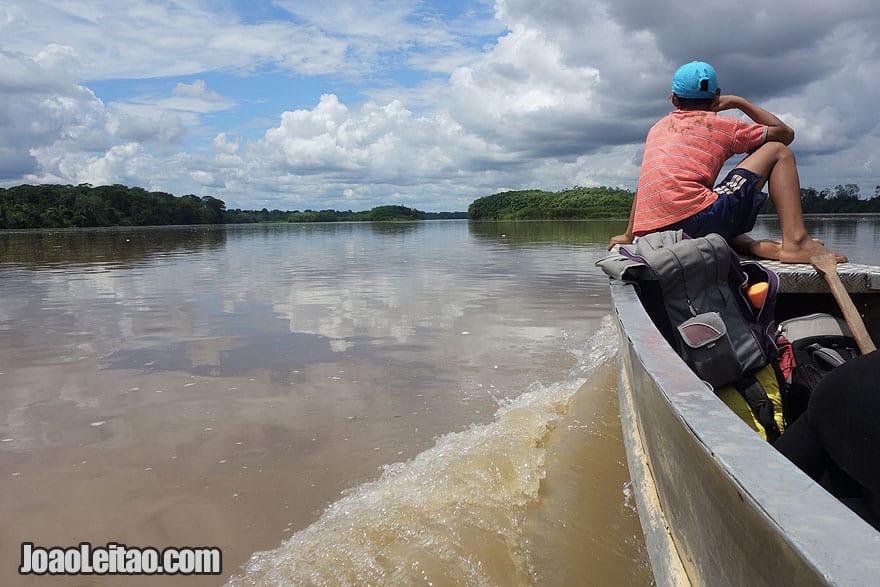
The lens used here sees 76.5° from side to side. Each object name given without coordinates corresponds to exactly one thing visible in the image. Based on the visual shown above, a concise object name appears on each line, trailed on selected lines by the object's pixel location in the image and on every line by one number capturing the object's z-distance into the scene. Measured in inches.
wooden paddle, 93.5
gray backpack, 89.7
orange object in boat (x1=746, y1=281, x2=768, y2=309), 101.9
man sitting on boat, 127.7
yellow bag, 88.6
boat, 28.1
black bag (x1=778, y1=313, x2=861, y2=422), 91.7
